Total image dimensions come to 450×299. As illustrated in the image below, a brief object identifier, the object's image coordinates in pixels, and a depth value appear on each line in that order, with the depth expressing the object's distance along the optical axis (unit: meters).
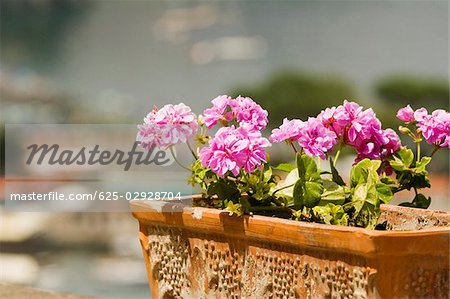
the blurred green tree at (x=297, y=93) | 17.55
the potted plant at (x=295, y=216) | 2.46
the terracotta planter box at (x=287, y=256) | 2.45
